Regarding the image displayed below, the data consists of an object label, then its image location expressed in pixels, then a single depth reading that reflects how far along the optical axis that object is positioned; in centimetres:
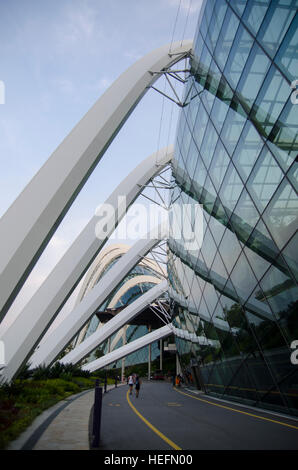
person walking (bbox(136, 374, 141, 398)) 1969
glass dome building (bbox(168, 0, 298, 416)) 945
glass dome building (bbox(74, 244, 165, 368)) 6475
